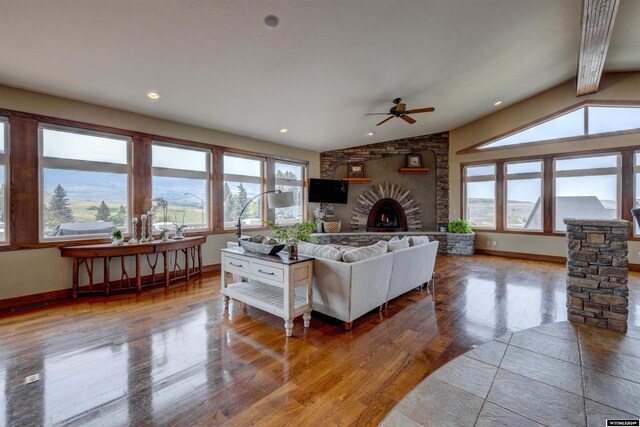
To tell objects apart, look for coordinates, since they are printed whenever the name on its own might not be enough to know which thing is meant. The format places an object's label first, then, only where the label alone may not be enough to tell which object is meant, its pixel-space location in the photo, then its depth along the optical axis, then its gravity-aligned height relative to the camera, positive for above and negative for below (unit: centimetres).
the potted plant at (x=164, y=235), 461 -39
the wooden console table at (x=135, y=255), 378 -66
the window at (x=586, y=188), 556 +51
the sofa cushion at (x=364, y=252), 288 -46
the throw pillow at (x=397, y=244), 352 -44
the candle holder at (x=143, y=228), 433 -25
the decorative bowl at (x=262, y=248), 306 -42
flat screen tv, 777 +62
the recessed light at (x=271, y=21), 277 +200
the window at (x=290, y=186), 714 +72
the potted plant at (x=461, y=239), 684 -71
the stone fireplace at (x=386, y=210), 764 +4
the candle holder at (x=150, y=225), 447 -22
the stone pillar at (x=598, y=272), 259 -61
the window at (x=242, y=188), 592 +57
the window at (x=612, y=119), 532 +188
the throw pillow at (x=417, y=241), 392 -43
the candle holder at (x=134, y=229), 433 -27
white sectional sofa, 280 -75
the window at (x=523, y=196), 639 +38
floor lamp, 361 +18
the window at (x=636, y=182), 530 +57
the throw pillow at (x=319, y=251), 295 -45
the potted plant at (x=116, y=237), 410 -37
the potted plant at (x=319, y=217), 790 -17
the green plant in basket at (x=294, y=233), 303 -24
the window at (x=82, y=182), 383 +47
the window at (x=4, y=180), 347 +43
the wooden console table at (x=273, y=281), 269 -73
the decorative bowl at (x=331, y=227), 789 -44
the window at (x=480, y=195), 695 +42
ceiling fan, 484 +186
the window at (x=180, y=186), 487 +50
